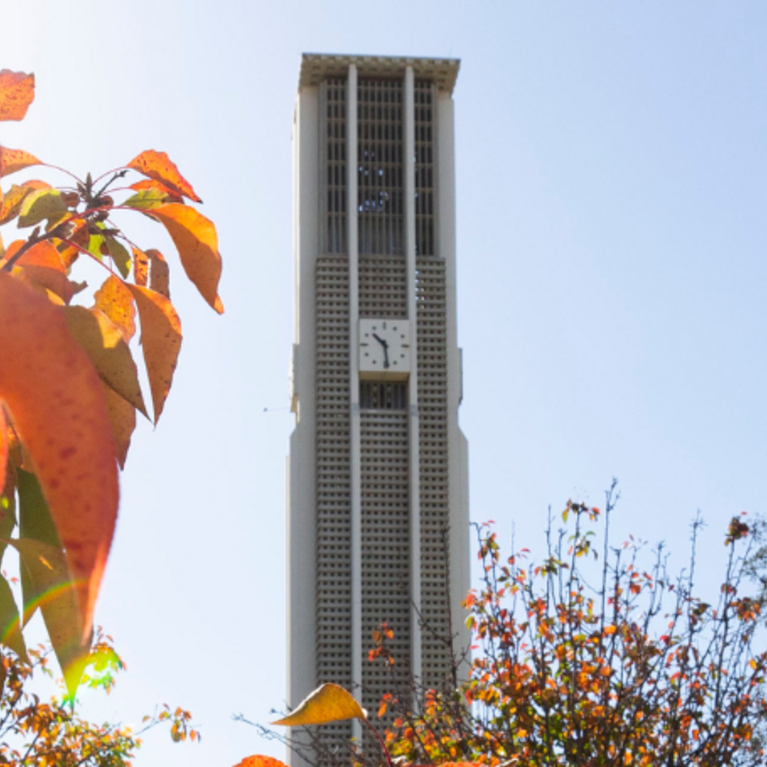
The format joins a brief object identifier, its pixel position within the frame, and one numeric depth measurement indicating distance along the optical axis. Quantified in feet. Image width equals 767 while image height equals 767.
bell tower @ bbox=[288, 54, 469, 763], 382.26
